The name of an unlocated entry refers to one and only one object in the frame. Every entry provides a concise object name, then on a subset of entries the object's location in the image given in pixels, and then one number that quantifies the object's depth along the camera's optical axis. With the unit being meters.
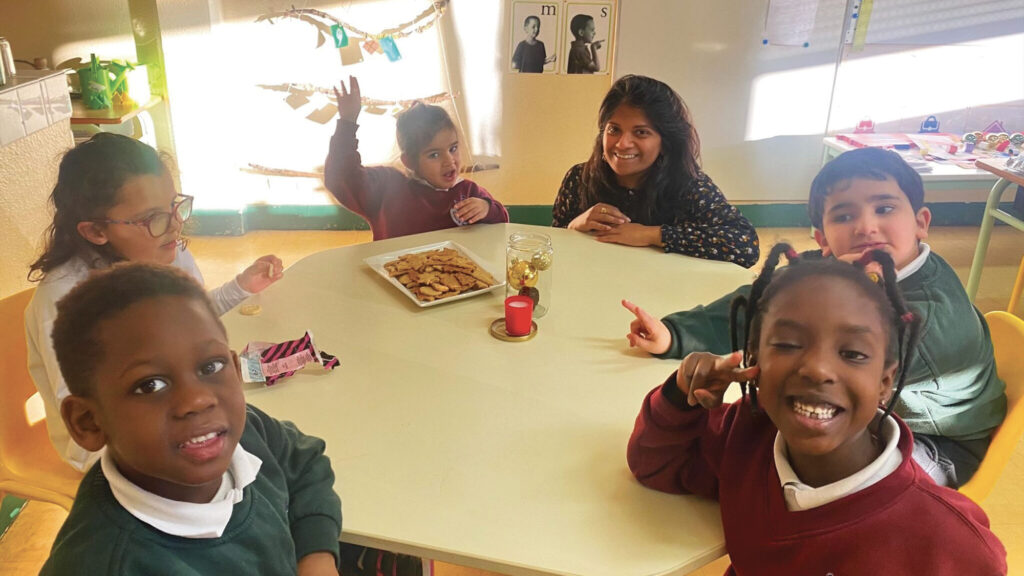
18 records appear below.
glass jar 1.53
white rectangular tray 1.58
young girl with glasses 1.25
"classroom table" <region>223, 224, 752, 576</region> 0.93
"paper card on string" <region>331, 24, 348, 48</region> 3.43
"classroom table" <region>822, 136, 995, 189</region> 3.00
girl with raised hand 2.04
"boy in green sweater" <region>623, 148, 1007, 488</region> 1.19
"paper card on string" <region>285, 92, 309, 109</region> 3.55
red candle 1.41
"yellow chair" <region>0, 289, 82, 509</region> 1.34
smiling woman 1.86
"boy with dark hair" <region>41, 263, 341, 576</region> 0.75
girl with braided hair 0.82
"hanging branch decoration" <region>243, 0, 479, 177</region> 3.41
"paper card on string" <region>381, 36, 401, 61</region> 3.45
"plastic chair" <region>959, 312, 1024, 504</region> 1.18
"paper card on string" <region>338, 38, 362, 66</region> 3.46
